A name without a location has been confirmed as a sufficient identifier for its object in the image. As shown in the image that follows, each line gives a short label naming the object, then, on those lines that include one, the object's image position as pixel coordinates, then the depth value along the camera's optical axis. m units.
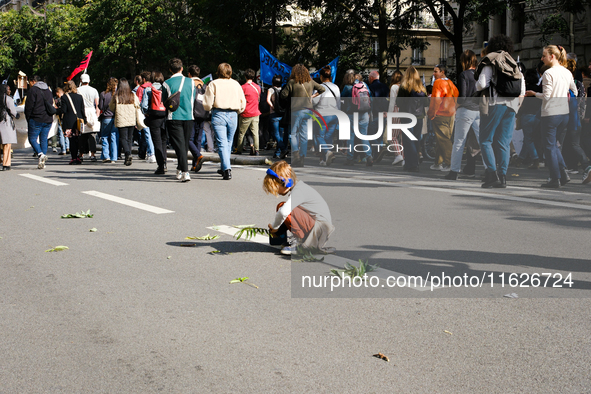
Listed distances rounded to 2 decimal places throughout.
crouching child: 5.54
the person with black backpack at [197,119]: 12.83
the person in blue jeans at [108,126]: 15.16
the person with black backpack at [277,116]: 15.09
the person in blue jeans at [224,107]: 11.42
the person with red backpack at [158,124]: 12.39
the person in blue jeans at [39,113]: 14.47
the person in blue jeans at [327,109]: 12.48
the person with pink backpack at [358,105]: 13.04
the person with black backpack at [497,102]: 9.23
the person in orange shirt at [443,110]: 11.41
